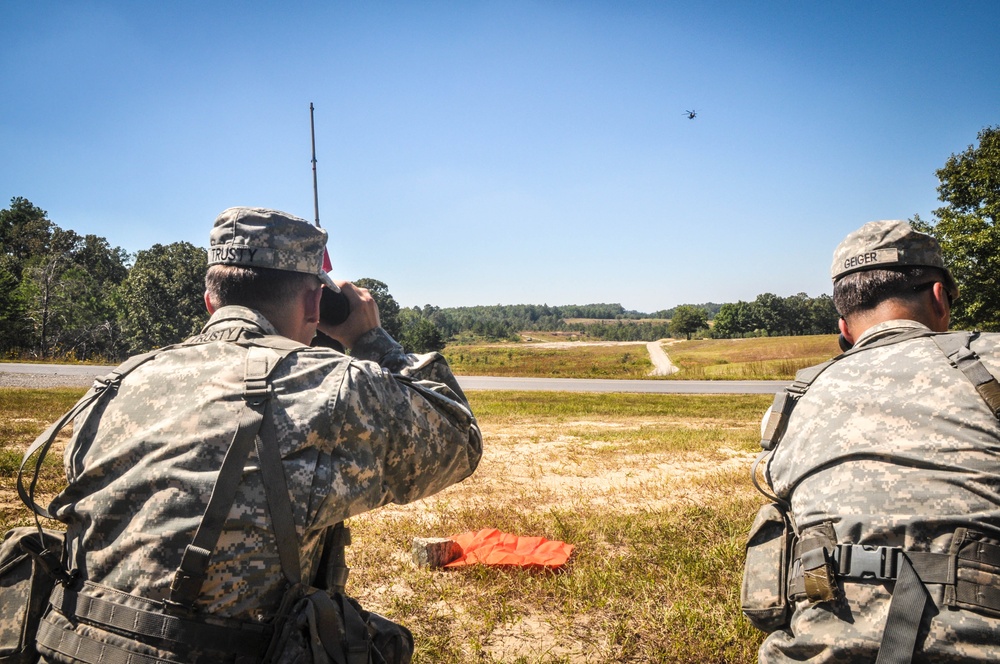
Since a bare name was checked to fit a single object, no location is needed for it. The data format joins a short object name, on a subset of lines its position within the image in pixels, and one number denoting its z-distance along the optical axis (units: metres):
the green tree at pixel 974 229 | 28.48
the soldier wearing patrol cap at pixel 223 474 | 1.70
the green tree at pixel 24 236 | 72.94
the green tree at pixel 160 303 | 43.41
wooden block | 4.82
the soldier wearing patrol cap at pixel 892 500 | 1.86
